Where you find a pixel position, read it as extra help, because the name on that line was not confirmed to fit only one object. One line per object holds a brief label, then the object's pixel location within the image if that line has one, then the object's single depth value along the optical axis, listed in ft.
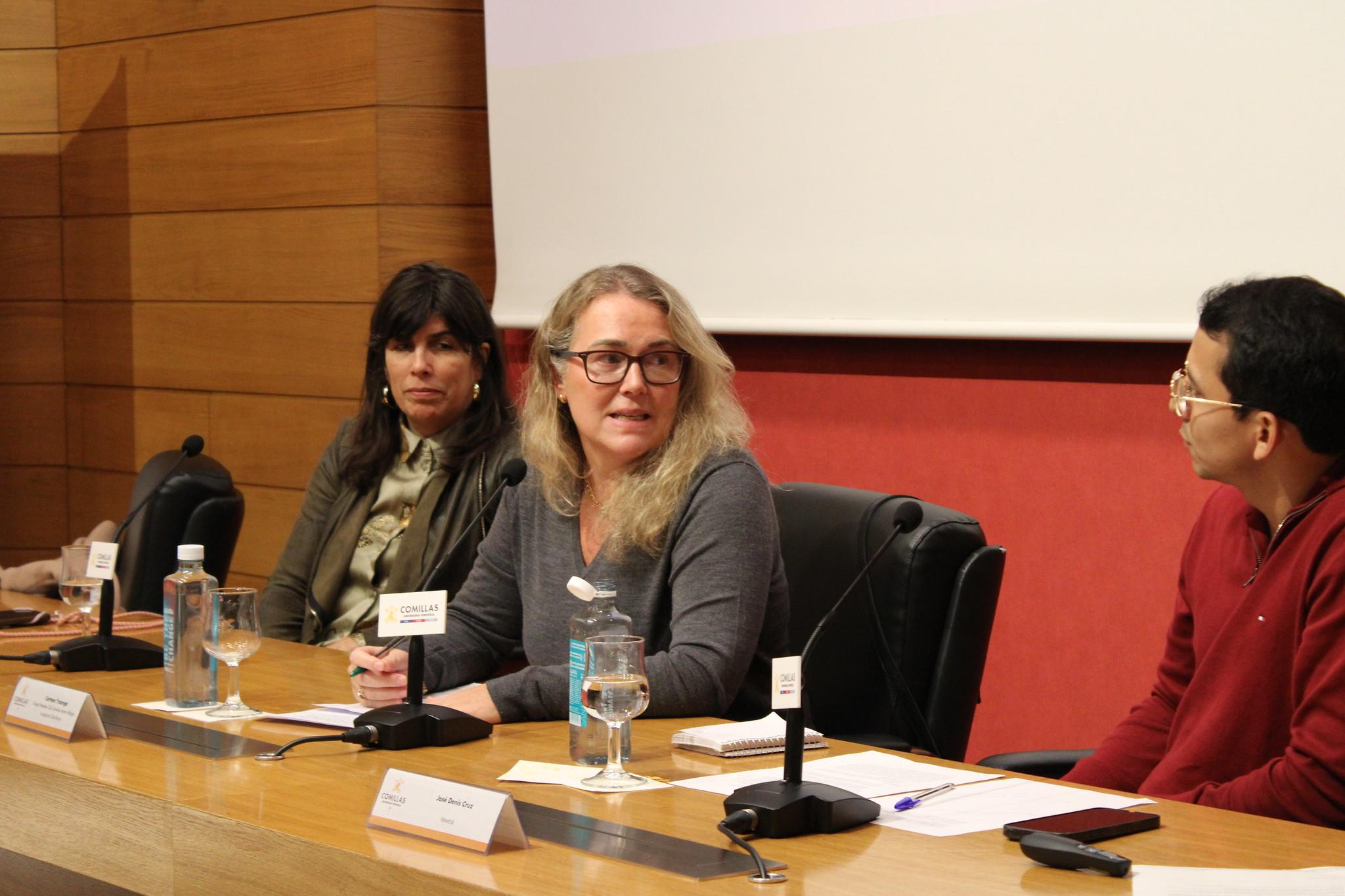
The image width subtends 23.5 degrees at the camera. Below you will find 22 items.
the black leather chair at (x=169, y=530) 14.57
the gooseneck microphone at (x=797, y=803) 9.91
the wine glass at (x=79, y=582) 12.69
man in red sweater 10.76
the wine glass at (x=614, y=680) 10.38
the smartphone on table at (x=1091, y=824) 9.83
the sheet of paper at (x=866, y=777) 10.40
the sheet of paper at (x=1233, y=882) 9.40
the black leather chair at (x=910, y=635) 11.98
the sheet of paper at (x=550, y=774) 10.50
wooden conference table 9.62
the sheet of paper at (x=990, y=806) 10.04
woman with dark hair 13.86
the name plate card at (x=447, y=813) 9.82
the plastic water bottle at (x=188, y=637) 11.49
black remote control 9.56
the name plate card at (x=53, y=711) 11.14
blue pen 10.21
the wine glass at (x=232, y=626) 11.31
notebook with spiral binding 10.86
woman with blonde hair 11.45
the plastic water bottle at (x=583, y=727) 10.68
